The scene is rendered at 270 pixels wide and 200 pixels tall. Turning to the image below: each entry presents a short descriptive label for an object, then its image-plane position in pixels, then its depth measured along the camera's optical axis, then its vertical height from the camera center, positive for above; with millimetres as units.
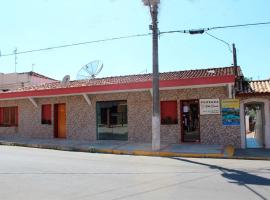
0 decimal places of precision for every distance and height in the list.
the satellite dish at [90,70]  24083 +3657
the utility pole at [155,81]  16547 +1959
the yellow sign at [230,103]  17406 +960
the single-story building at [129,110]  17750 +817
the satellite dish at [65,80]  25062 +3120
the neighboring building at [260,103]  17188 +972
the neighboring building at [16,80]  36531 +4671
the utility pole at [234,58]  21234 +3922
